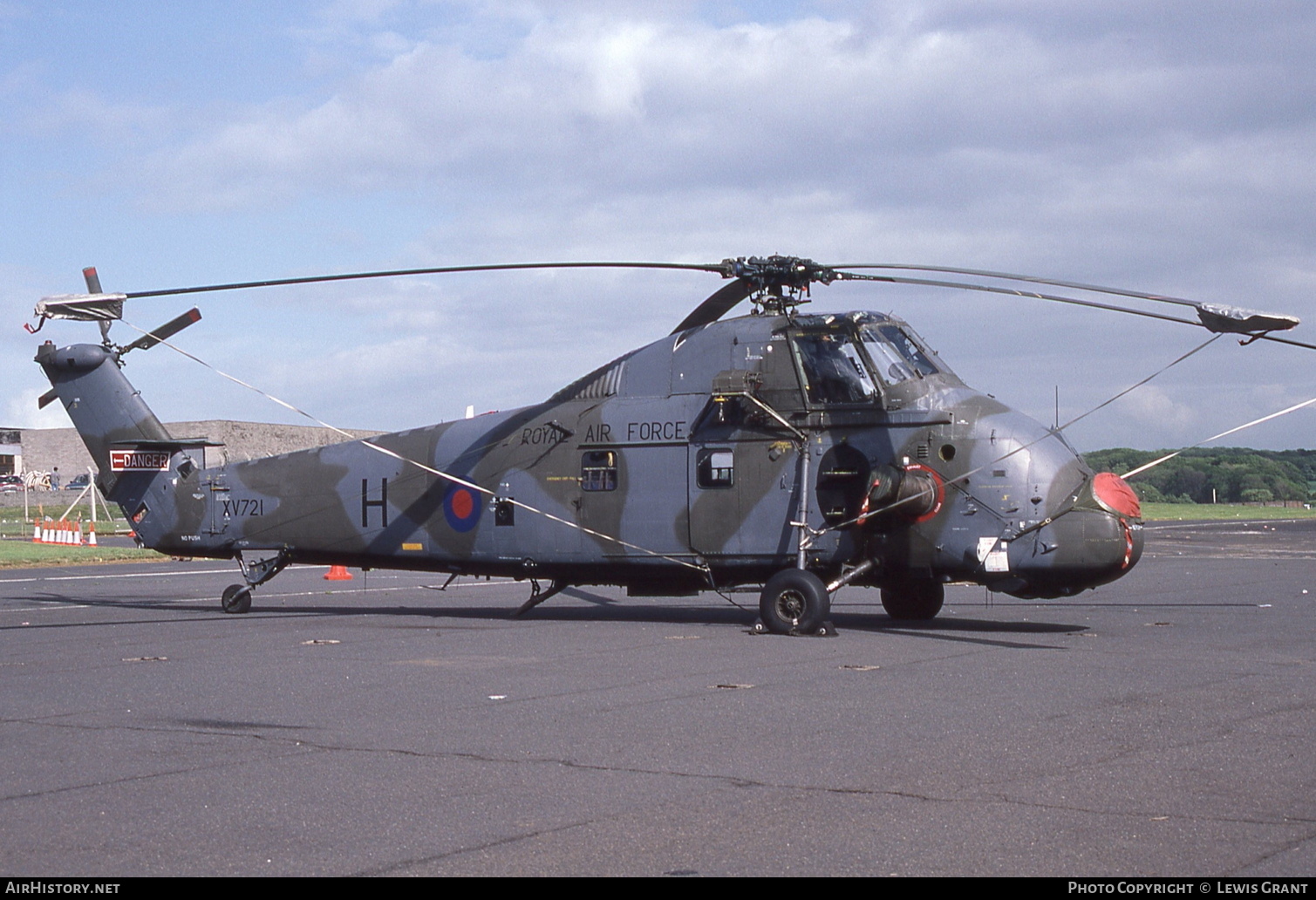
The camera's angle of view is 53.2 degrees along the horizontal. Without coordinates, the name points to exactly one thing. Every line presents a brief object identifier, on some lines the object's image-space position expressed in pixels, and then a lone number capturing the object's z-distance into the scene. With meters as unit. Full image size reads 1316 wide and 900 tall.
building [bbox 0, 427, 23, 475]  121.97
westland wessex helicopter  16.36
